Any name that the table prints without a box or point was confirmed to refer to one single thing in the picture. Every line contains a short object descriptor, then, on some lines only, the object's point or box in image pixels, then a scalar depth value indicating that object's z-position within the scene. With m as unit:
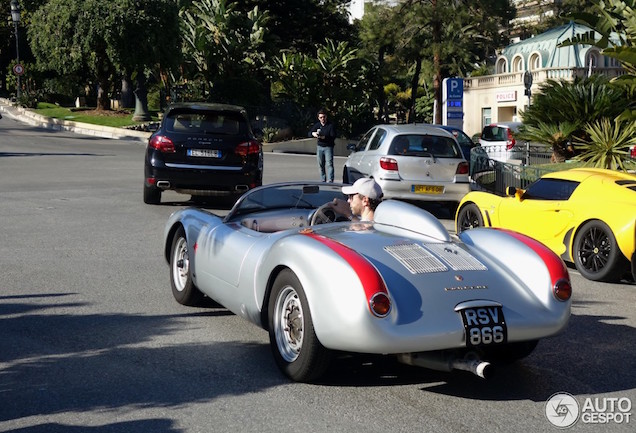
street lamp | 53.82
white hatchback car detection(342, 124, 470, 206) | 16.67
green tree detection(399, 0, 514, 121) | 57.25
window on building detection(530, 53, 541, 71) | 64.99
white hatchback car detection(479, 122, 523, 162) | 30.21
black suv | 16.42
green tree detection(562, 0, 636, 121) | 17.75
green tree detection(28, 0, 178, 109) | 45.25
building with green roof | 62.19
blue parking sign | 30.16
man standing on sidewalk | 20.52
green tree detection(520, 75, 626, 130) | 18.55
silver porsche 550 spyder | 5.57
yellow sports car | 10.14
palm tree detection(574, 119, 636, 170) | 17.42
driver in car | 7.38
